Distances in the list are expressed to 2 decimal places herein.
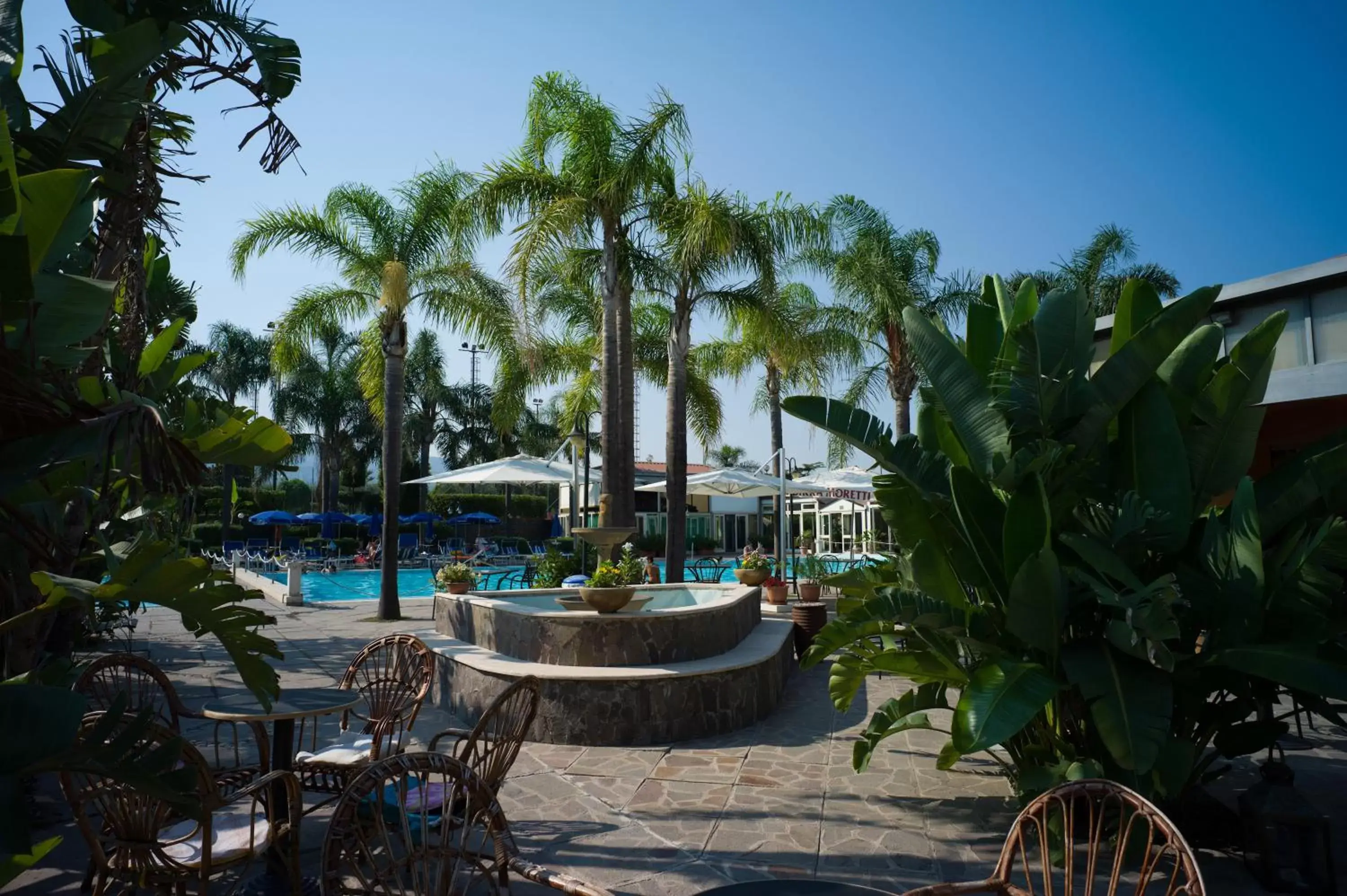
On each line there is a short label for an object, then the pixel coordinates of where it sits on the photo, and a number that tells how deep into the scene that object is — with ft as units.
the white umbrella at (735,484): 60.95
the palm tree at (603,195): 43.91
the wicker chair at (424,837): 8.34
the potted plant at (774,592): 43.45
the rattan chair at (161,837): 9.97
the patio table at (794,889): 8.30
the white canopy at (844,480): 60.64
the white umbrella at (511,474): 57.57
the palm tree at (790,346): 52.21
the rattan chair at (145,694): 14.20
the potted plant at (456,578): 39.29
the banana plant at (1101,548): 13.73
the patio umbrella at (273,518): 101.60
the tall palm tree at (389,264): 47.34
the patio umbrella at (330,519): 115.03
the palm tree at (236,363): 150.41
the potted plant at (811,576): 40.55
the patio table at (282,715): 13.11
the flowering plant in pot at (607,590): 26.17
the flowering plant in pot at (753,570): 41.24
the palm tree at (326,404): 138.92
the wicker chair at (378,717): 14.88
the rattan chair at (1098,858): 8.18
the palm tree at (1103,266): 87.20
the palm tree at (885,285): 65.77
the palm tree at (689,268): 44.04
